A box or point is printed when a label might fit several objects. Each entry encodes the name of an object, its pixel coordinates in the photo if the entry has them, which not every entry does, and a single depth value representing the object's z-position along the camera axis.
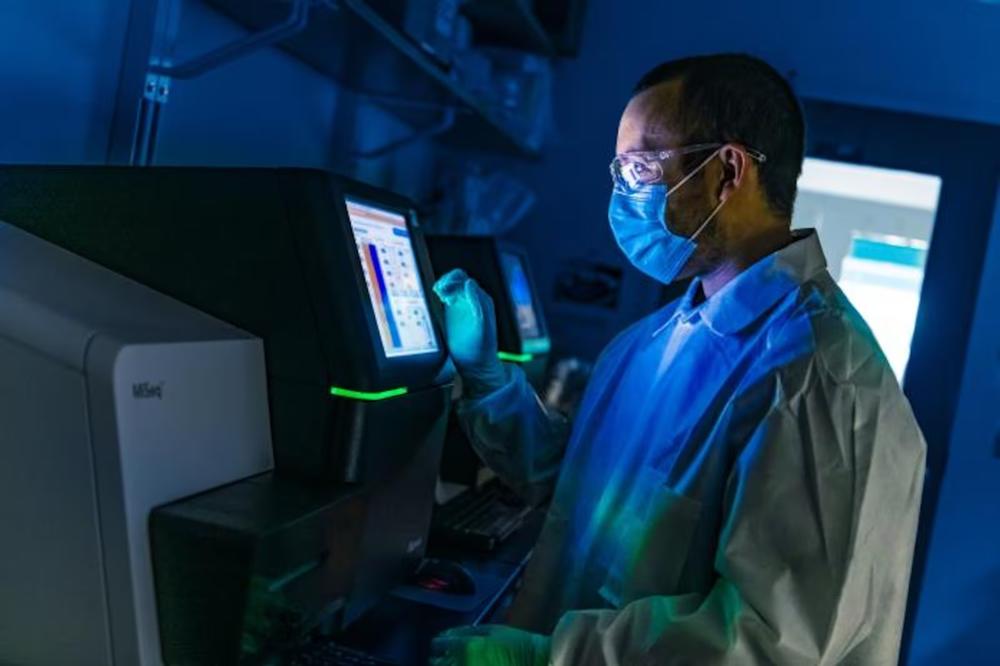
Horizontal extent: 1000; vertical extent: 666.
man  0.89
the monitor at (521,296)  2.16
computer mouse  1.28
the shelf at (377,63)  1.52
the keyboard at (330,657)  0.97
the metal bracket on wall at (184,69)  1.33
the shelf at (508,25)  2.44
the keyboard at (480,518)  1.52
